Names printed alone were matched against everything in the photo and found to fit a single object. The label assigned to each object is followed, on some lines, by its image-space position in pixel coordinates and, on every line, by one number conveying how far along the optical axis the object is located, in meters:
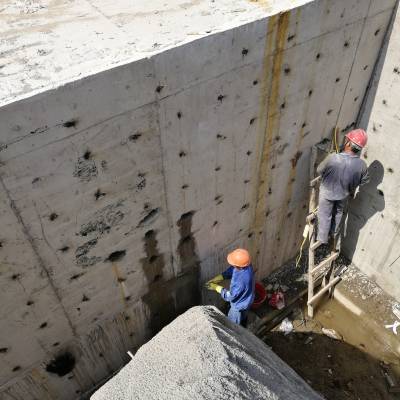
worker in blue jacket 4.67
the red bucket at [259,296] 5.87
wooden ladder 5.29
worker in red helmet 4.82
